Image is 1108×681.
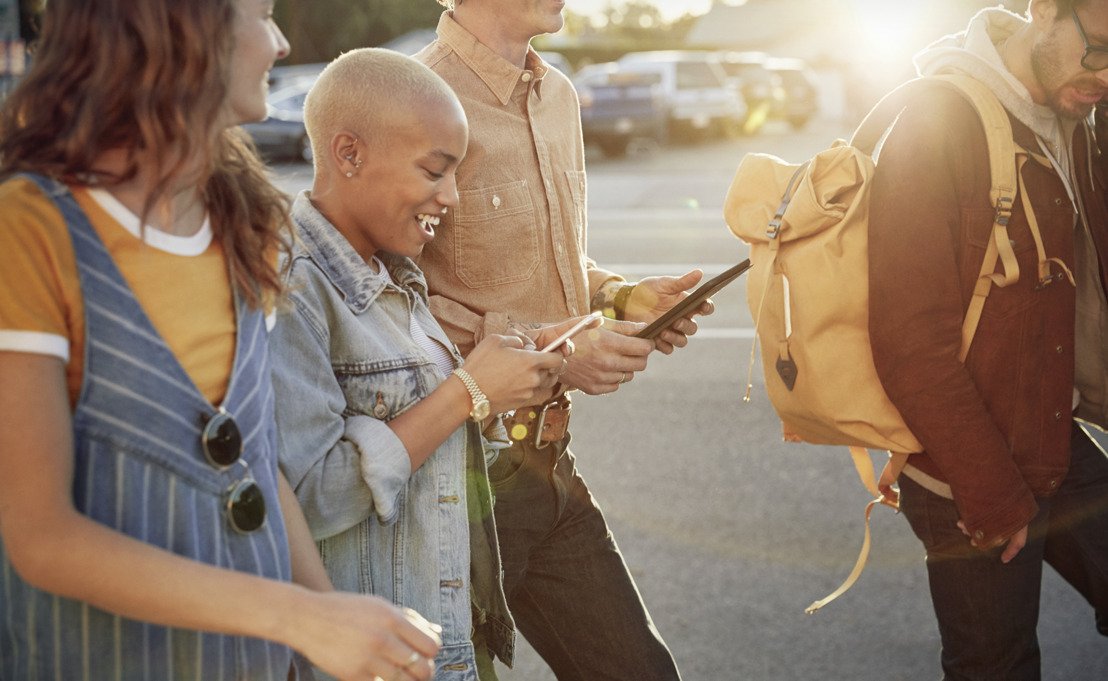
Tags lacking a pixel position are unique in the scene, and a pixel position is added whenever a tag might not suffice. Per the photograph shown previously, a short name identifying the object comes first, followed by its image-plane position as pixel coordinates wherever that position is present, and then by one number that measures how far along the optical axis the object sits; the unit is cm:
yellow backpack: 237
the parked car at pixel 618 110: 2166
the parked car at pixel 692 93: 2523
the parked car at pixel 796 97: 3238
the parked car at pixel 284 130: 1997
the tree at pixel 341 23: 3338
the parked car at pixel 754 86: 3030
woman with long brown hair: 123
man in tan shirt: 243
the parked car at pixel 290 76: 2295
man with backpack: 233
